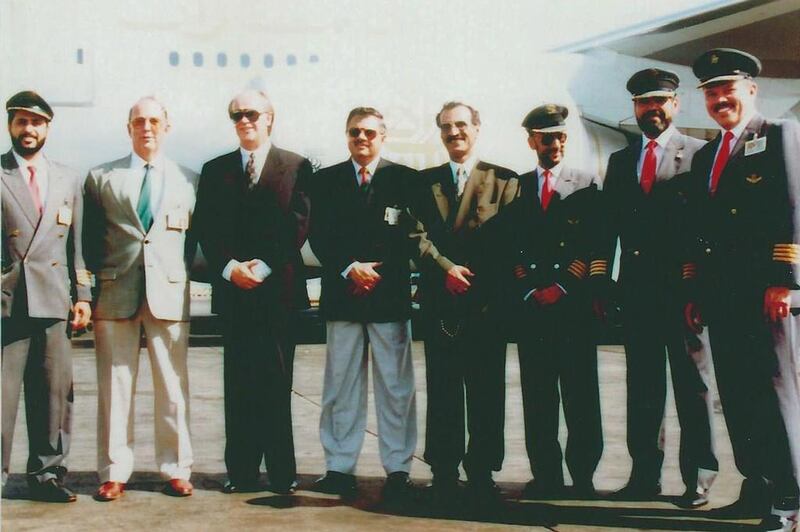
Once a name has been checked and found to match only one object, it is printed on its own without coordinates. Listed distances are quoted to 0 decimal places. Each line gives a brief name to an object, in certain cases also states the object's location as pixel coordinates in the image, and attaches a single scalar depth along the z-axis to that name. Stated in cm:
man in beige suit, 429
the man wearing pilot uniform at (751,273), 374
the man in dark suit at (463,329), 434
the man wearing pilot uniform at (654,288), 419
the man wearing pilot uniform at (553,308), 434
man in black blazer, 444
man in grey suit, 421
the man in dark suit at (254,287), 437
